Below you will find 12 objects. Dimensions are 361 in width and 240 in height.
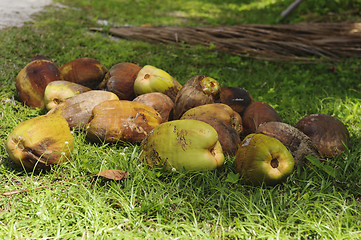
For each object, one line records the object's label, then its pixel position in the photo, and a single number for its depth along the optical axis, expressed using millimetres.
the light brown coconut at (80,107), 2851
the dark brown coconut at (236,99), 3088
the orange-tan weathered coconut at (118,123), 2658
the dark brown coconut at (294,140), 2422
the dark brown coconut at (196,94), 2930
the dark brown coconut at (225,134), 2537
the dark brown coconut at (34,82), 3316
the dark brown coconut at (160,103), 3025
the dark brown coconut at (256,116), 2807
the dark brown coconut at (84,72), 3438
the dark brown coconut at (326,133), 2582
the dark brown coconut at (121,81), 3342
